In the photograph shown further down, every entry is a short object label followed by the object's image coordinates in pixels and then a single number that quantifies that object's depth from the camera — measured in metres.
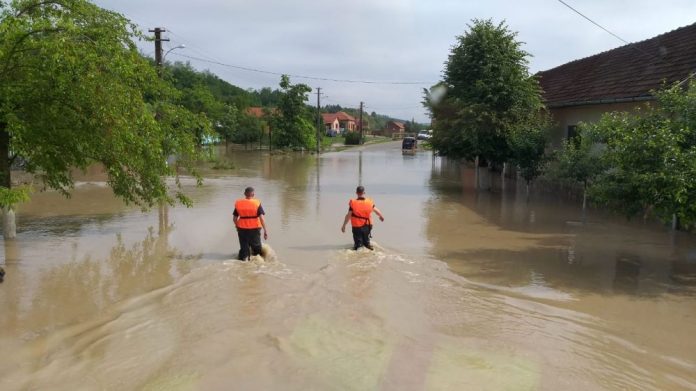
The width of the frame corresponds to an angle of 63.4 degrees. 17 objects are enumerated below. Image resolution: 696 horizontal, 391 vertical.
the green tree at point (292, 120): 59.44
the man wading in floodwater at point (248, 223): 10.82
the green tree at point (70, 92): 8.62
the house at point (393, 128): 137.43
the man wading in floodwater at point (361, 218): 11.64
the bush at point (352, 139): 82.12
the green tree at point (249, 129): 69.38
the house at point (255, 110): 79.77
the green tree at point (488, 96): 20.66
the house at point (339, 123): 122.62
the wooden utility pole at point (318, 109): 60.61
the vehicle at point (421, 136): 91.43
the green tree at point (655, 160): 8.73
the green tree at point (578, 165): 14.78
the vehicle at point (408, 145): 66.44
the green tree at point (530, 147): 19.30
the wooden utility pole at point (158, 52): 22.25
